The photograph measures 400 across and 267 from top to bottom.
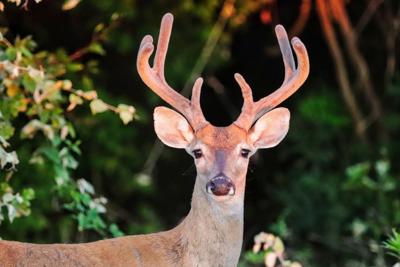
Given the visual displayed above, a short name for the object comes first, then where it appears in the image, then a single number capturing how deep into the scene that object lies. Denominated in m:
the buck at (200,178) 11.22
